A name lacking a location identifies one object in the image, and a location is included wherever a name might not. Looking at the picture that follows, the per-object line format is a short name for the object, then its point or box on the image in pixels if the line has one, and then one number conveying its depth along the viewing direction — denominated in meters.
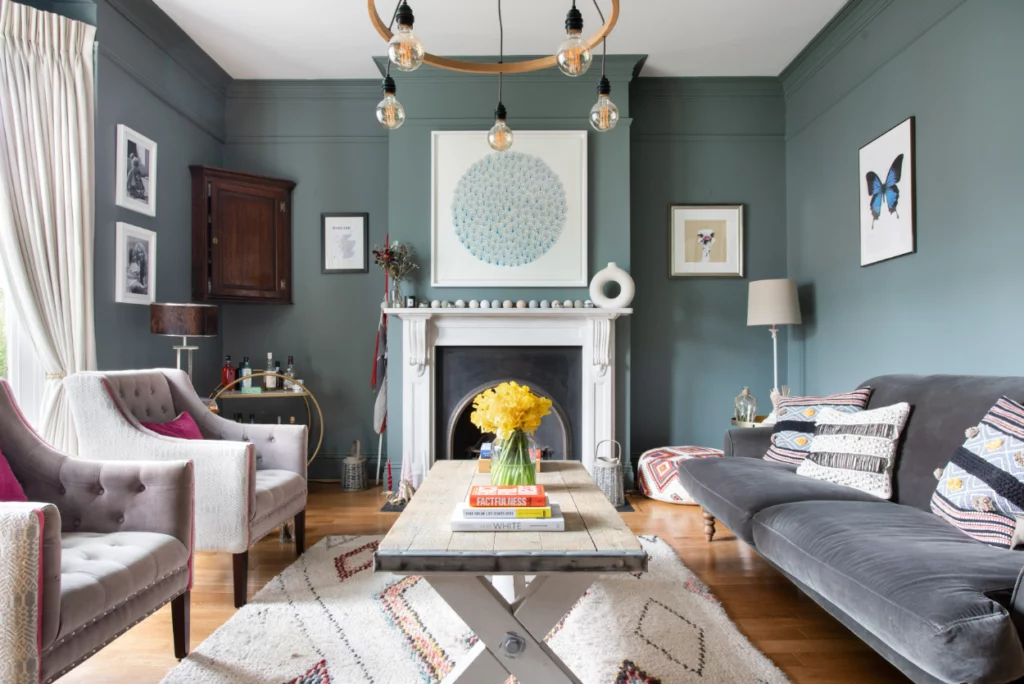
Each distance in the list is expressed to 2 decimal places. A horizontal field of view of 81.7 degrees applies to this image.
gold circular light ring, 1.98
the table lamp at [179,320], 3.23
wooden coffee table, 1.44
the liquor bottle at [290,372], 4.37
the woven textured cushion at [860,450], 2.34
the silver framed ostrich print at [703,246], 4.45
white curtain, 2.71
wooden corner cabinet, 4.12
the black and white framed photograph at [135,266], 3.34
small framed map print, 4.54
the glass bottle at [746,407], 4.09
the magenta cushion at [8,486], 1.77
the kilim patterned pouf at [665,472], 3.83
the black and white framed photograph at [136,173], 3.36
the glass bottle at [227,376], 4.22
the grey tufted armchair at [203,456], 2.33
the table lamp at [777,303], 3.85
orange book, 1.69
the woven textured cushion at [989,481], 1.72
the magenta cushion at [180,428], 2.54
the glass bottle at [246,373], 4.17
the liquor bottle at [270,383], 4.24
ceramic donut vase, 4.01
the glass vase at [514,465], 1.98
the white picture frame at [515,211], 4.14
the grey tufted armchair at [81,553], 1.39
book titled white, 1.63
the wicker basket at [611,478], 3.71
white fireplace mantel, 4.01
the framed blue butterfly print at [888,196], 3.02
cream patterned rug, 1.82
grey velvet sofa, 1.28
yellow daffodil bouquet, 1.97
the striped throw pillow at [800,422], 2.75
